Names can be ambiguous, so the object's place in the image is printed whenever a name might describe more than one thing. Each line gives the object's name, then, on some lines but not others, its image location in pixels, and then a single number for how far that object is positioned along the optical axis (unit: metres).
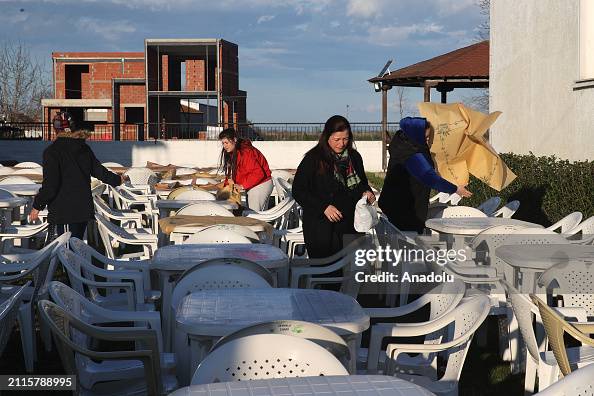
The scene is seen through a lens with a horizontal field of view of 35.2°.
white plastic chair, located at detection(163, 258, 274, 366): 4.87
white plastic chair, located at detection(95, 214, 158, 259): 8.70
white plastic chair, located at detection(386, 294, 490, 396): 4.15
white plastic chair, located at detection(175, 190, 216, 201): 10.78
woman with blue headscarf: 7.59
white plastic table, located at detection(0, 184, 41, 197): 11.95
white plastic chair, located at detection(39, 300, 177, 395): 3.84
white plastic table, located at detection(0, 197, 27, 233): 10.15
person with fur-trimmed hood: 7.93
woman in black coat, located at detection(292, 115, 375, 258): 6.70
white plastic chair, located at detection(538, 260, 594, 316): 5.62
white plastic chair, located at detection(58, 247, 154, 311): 5.70
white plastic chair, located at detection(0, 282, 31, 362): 4.25
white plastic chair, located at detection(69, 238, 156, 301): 6.28
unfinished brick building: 39.72
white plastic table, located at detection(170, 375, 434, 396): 2.83
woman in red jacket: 10.76
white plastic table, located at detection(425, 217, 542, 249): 7.90
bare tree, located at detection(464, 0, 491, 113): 48.53
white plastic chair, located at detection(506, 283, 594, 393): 4.67
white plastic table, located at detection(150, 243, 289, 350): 5.72
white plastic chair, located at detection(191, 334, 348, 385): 3.11
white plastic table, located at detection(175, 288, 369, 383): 3.96
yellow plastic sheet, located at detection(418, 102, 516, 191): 8.34
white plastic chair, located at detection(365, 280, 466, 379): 4.43
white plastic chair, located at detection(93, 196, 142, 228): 11.05
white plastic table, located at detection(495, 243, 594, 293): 5.89
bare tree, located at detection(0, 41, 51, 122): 48.94
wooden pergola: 25.83
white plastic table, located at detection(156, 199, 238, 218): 10.13
